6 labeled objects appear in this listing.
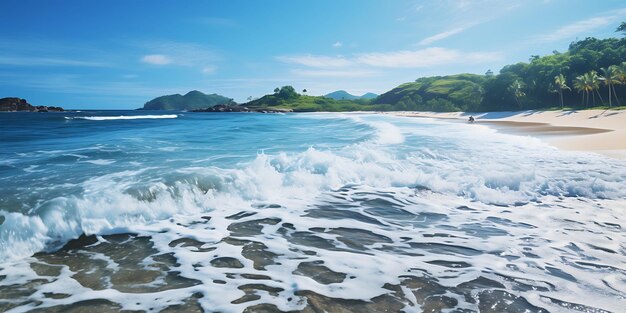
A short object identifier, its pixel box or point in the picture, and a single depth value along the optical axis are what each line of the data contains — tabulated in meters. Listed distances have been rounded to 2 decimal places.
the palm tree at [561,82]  56.78
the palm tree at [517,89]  66.31
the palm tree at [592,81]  51.22
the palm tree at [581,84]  52.47
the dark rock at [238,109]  132.75
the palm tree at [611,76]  49.22
